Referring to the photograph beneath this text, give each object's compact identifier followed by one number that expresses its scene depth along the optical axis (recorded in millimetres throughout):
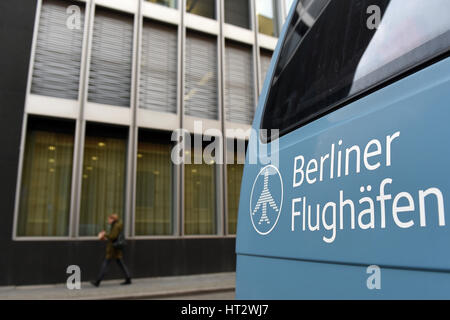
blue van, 944
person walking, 8392
